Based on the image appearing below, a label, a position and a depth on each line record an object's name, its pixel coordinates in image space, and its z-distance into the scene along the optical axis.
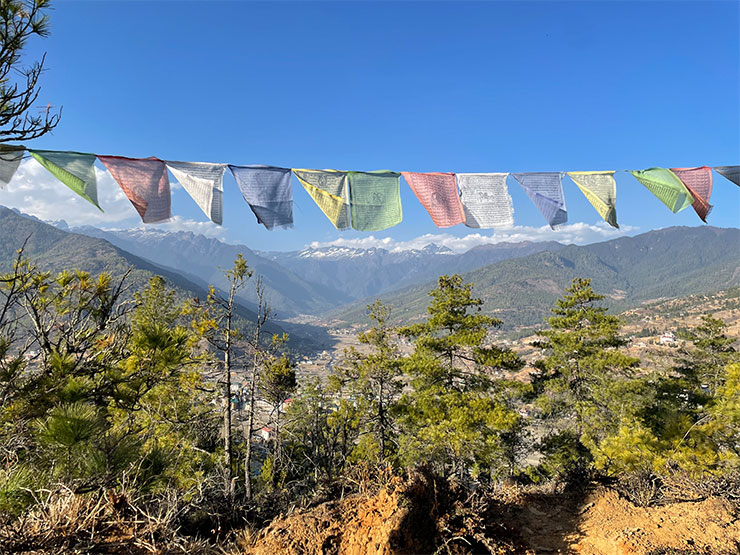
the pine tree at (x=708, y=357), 16.61
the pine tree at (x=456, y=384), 10.00
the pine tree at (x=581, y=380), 12.88
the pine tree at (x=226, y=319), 8.11
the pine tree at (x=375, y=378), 12.51
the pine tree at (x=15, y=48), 3.06
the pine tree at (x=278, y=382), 11.37
